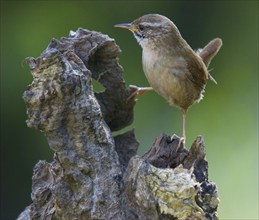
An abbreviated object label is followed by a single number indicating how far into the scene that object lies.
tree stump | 5.22
